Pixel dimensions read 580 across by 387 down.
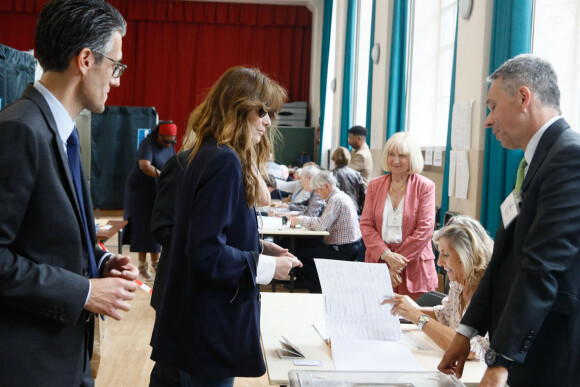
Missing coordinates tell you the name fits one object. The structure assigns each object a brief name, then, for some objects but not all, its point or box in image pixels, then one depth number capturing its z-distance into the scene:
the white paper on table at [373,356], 1.75
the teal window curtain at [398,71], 5.69
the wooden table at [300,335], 1.76
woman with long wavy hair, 1.53
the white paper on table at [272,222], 5.46
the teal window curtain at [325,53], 9.65
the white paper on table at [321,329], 2.04
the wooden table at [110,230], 4.39
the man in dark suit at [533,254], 1.30
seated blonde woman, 2.13
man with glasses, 1.13
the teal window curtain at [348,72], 7.98
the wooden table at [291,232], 5.05
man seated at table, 4.92
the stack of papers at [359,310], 1.90
